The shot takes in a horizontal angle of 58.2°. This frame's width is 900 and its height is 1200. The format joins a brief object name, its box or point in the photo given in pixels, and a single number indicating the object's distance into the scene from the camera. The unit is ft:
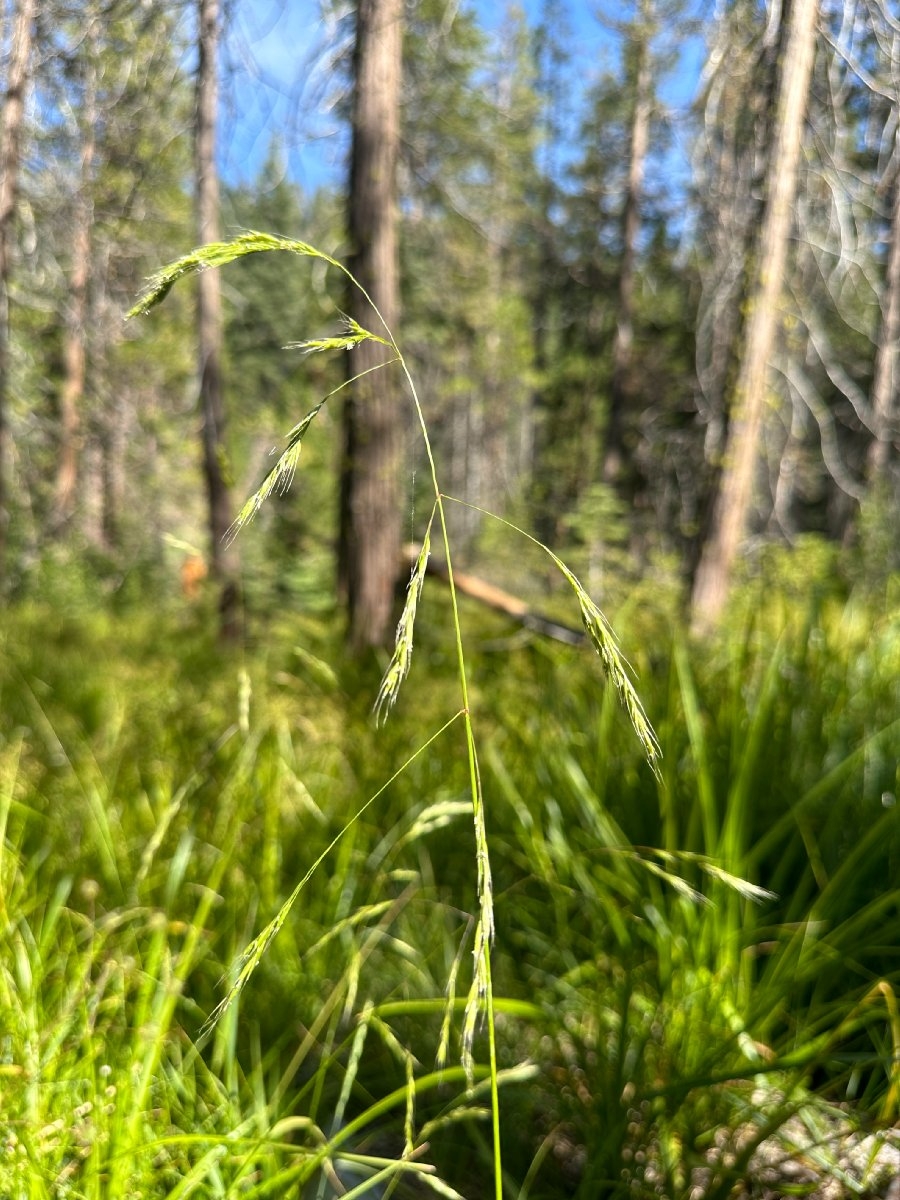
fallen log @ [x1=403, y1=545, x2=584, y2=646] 15.14
